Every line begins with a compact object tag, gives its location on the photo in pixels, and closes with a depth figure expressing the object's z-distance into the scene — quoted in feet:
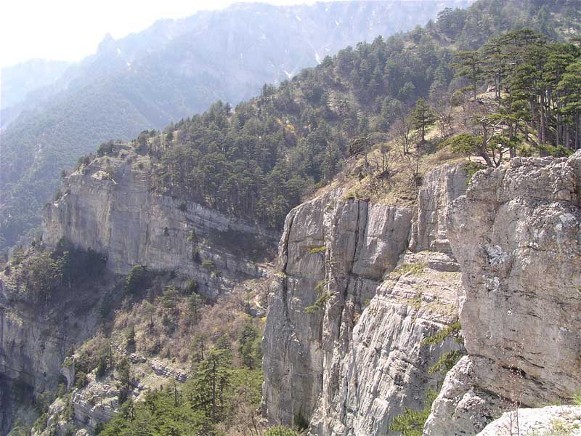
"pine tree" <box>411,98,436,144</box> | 119.03
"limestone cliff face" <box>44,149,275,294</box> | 219.61
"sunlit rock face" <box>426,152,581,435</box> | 37.19
